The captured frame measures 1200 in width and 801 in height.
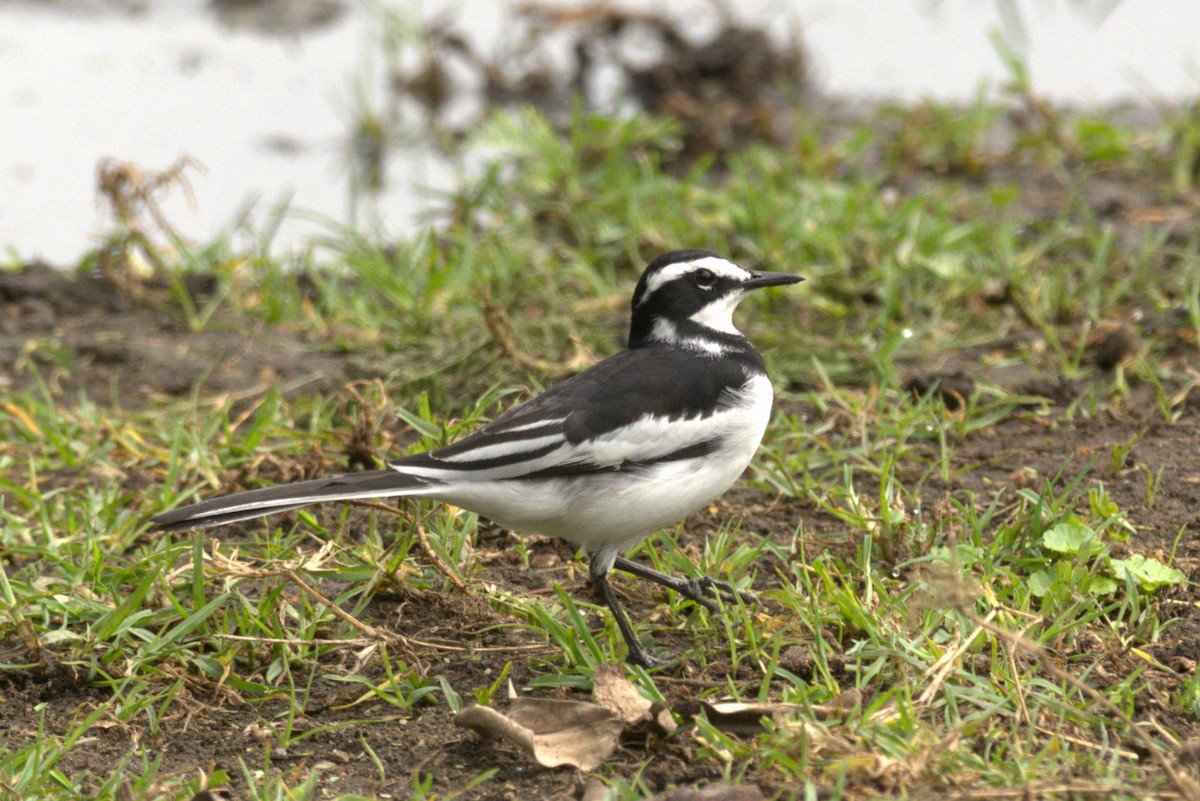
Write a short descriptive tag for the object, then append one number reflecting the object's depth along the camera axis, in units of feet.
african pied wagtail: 31.17
